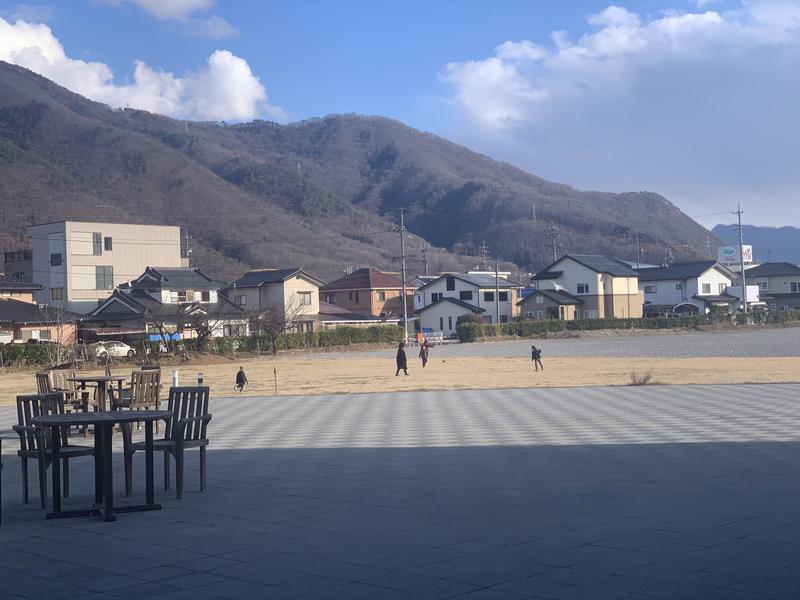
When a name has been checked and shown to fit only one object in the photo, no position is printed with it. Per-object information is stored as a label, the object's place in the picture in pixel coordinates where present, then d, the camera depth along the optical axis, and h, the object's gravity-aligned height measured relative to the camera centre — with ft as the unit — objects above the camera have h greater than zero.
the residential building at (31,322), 170.67 +6.22
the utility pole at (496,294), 269.83 +12.41
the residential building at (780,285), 345.31 +14.89
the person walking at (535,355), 113.60 -2.81
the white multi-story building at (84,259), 237.66 +25.63
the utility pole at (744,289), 288.10 +11.56
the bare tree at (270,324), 186.44 +4.53
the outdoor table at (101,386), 43.13 -1.69
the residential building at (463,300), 273.75 +11.60
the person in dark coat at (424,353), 128.60 -2.21
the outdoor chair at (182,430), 27.71 -2.62
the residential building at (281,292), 239.30 +14.47
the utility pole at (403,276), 215.31 +15.35
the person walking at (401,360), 106.52 -2.56
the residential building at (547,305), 275.39 +8.56
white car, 160.80 +0.26
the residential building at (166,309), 176.55 +8.71
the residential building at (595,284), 284.61 +15.06
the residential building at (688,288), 301.84 +13.51
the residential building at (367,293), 289.94 +15.73
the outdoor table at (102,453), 23.68 -2.74
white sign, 419.33 +33.20
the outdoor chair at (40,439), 26.12 -2.65
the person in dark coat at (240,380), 85.06 -3.31
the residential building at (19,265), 261.24 +27.00
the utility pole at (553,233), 388.25 +44.47
